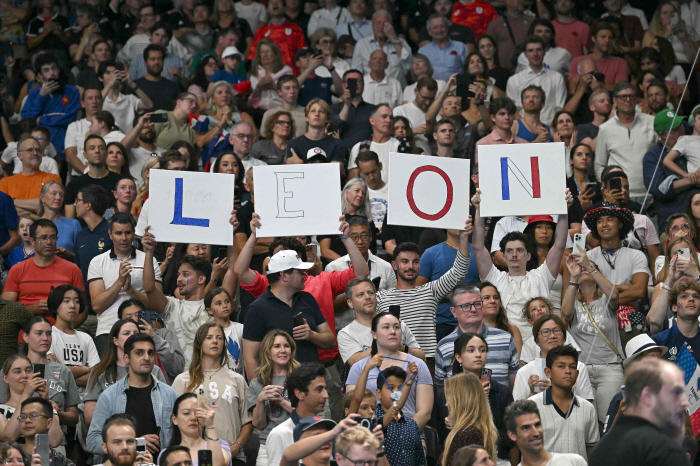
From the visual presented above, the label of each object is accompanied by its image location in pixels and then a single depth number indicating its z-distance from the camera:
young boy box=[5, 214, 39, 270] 18.91
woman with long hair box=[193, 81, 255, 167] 23.19
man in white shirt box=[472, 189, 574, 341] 16.73
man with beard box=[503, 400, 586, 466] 12.71
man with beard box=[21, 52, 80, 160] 24.59
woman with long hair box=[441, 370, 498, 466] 12.92
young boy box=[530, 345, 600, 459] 13.95
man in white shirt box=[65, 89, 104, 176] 23.30
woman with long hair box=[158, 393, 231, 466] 12.78
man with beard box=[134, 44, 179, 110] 25.16
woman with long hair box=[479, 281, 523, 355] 15.92
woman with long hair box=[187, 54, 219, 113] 25.81
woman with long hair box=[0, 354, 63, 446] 13.59
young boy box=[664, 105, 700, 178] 20.83
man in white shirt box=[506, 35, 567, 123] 25.31
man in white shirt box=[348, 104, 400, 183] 21.75
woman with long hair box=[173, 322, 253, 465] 14.35
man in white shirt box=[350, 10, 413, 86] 26.70
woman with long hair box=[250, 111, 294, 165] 22.11
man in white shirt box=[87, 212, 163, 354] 16.64
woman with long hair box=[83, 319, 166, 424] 14.81
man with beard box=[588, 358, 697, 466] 7.92
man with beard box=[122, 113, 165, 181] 22.14
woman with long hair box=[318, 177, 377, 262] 18.70
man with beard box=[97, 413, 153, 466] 12.62
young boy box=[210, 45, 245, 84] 25.98
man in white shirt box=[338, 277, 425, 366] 15.61
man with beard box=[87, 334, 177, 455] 13.98
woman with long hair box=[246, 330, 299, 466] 14.11
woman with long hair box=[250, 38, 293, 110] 25.28
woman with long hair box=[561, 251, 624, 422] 15.80
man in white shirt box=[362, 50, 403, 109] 25.42
